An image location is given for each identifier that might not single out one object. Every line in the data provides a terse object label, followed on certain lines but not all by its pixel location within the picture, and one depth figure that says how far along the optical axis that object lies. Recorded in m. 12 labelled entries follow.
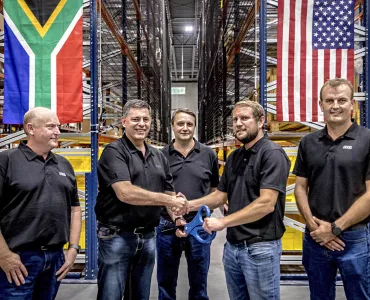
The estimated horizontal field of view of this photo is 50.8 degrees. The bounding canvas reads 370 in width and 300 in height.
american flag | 5.04
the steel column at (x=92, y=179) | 5.33
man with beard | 2.68
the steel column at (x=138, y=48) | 9.61
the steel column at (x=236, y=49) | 7.54
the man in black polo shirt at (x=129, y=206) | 3.14
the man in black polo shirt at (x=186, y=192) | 4.09
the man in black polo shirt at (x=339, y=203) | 2.82
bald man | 2.74
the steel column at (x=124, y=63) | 7.27
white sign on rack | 34.97
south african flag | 5.09
